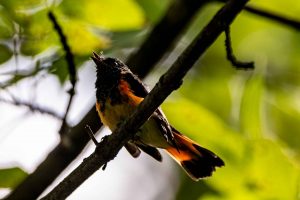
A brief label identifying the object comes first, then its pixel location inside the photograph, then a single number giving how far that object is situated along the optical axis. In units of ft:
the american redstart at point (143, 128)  20.93
